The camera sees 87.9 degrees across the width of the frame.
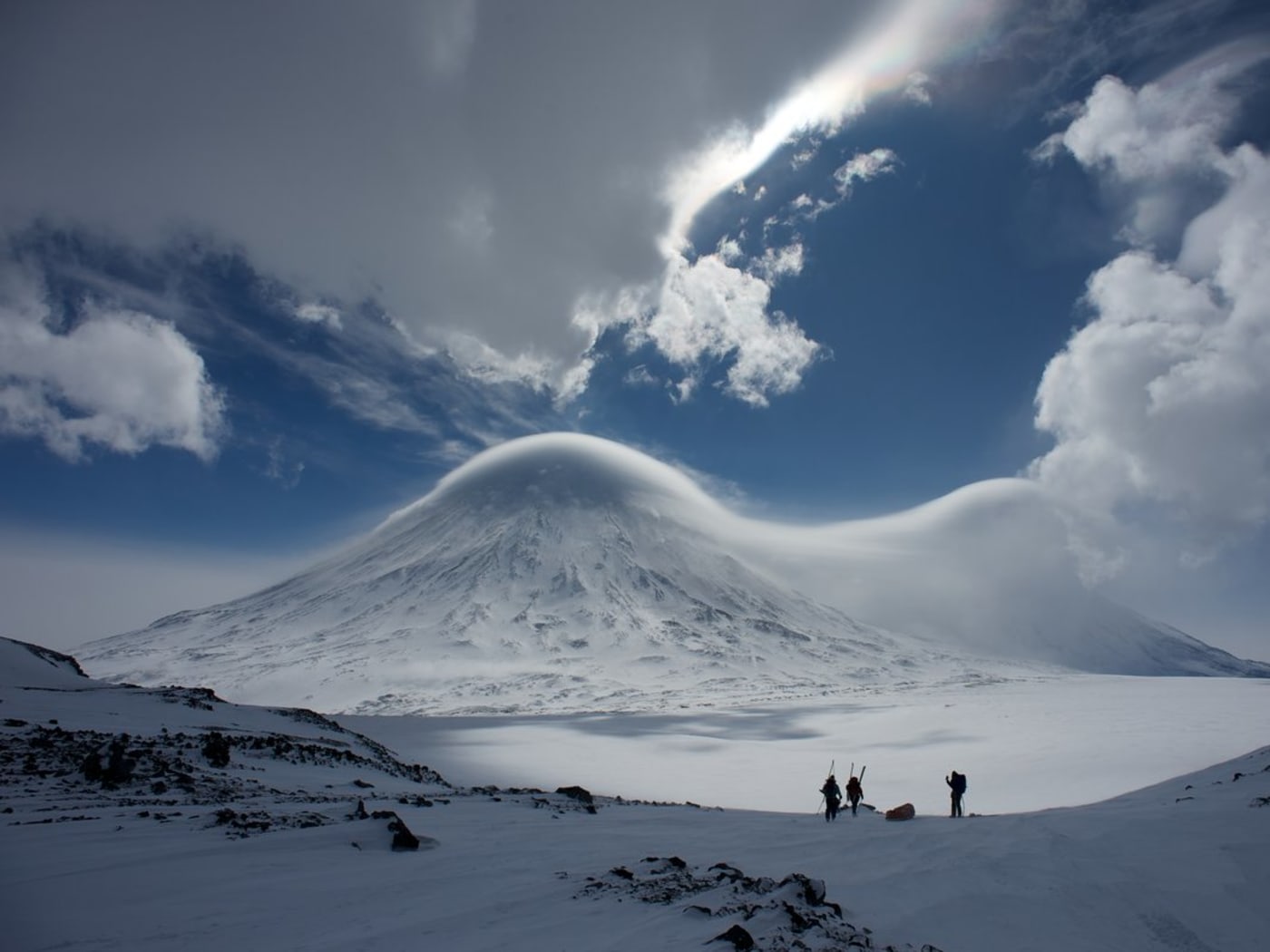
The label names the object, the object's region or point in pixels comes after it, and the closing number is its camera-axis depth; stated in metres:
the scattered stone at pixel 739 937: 6.80
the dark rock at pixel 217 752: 19.16
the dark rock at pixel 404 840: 11.02
